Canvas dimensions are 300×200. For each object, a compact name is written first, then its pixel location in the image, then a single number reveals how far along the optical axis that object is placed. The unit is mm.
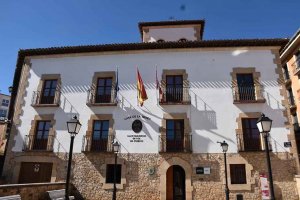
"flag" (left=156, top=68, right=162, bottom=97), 12893
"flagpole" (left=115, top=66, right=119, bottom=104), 13336
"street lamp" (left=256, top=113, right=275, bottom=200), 5902
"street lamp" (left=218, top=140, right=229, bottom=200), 10613
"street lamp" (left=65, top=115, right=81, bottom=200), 6613
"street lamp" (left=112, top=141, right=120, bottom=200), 11414
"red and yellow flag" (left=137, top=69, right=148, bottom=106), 12534
